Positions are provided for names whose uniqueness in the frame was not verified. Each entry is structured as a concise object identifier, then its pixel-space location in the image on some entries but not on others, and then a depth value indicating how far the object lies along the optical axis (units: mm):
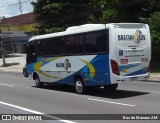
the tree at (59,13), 42750
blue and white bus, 15781
